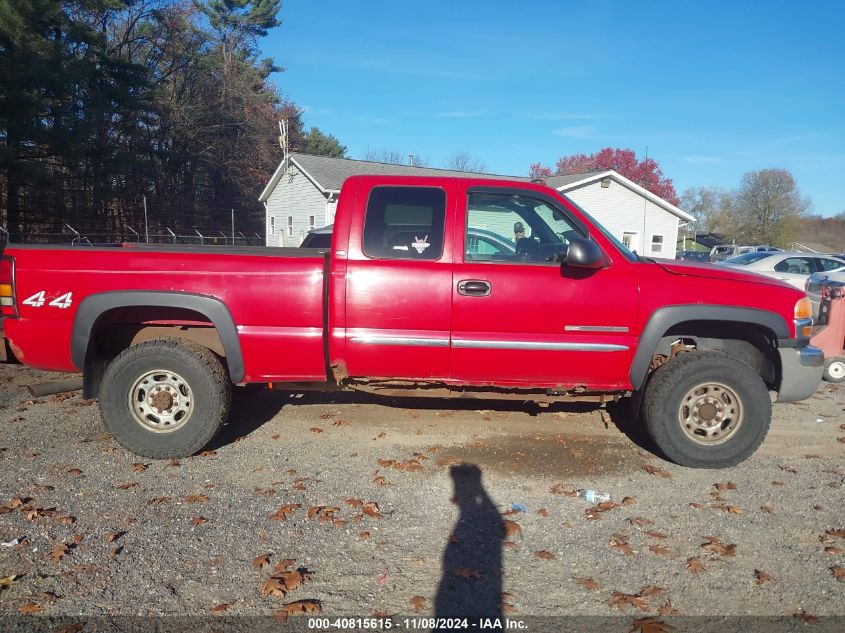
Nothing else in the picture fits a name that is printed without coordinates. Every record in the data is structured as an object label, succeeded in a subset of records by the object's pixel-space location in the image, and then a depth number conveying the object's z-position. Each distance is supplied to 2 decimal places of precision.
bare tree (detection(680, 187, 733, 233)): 59.91
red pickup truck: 4.41
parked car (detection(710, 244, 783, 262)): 24.21
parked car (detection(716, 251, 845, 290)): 13.43
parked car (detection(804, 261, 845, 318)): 7.20
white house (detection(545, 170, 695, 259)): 28.31
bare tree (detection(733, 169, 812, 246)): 54.31
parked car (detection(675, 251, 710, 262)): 28.18
